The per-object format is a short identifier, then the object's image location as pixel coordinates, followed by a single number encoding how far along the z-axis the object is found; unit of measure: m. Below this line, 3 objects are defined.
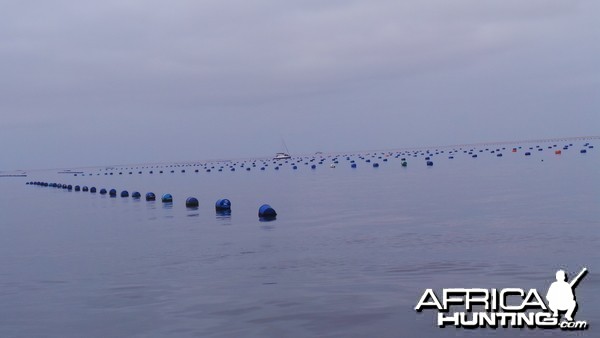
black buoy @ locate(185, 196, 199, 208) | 51.12
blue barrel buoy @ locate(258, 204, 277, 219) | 39.22
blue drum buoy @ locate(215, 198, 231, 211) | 45.34
